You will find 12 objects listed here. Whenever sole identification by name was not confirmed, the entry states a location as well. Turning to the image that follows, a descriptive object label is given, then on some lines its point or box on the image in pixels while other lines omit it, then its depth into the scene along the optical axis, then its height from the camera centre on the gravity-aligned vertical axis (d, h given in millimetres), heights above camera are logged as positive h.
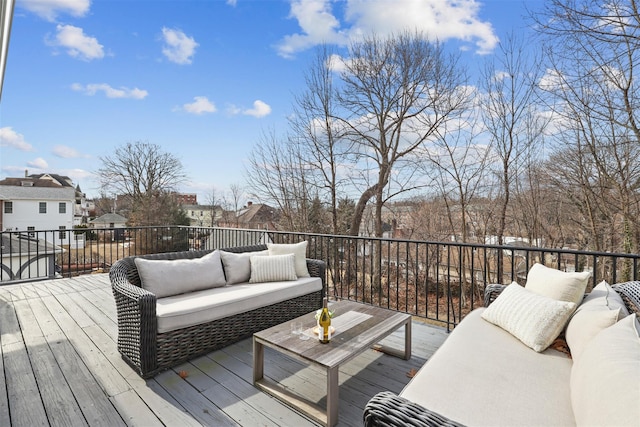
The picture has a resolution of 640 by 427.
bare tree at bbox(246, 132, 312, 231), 8945 +1149
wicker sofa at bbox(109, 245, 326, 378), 2205 -903
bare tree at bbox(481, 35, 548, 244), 6105 +2104
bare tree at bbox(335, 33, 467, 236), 7352 +2852
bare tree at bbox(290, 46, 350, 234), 8039 +2349
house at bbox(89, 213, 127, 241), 21684 -232
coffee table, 1750 -809
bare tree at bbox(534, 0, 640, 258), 4086 +1702
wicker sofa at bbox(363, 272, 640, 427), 937 -747
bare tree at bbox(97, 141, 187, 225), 15977 +2111
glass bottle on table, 1984 -717
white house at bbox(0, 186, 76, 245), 20344 +696
